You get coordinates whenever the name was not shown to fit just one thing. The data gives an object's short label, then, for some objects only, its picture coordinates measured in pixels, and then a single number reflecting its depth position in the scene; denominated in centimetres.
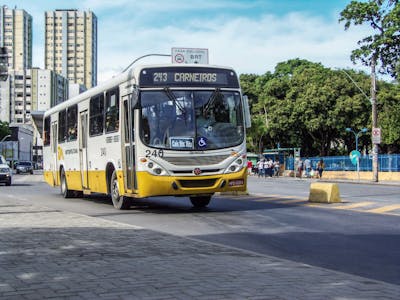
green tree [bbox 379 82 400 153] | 5419
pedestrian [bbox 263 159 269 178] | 5169
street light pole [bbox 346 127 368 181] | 4376
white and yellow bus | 1378
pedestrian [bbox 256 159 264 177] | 5188
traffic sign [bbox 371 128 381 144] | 3862
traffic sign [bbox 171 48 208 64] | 3142
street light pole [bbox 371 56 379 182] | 3913
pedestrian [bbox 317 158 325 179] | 4722
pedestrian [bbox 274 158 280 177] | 5447
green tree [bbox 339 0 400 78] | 3291
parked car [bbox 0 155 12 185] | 3347
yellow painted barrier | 1718
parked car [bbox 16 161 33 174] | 7662
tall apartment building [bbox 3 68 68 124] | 17362
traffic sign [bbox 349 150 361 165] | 4332
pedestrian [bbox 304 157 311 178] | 5109
